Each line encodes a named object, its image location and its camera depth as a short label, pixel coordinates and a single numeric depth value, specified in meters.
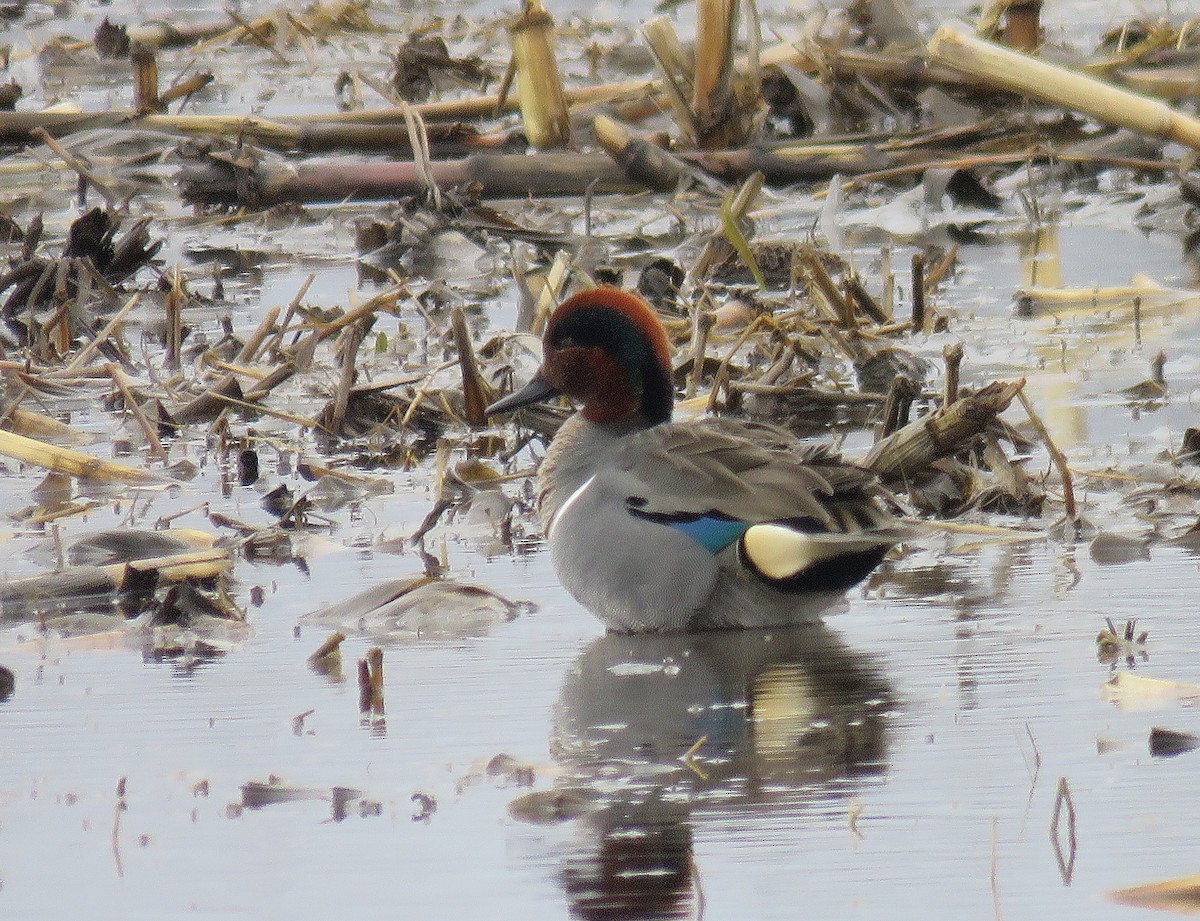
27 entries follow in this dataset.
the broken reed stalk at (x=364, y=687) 8.69
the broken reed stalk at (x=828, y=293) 14.20
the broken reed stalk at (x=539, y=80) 19.78
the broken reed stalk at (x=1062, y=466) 11.22
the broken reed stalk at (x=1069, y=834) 6.49
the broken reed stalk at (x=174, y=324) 15.67
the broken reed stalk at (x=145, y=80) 22.78
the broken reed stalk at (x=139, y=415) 13.56
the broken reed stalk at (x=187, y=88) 22.56
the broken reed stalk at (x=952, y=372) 11.30
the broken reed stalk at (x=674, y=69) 19.89
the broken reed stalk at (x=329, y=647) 9.40
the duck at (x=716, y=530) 9.93
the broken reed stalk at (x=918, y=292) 14.57
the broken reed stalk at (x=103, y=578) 10.51
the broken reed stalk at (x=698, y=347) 14.05
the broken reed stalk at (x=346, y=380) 13.89
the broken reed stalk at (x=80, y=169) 17.97
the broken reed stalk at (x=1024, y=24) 21.98
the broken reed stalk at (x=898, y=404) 12.15
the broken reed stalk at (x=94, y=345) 14.71
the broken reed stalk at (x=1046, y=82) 17.02
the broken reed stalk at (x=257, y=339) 14.67
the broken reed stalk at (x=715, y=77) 19.67
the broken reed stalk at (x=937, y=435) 11.34
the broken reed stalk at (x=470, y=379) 13.33
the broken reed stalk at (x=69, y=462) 12.63
